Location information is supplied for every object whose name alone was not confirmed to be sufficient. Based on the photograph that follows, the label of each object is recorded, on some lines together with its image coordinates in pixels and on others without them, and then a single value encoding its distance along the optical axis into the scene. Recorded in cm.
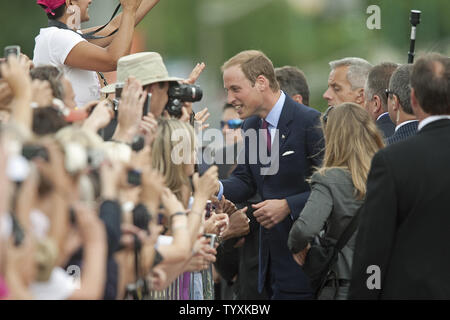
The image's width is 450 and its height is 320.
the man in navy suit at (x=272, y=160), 1371
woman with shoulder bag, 1182
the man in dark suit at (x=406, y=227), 930
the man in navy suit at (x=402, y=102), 1218
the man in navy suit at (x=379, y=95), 1409
